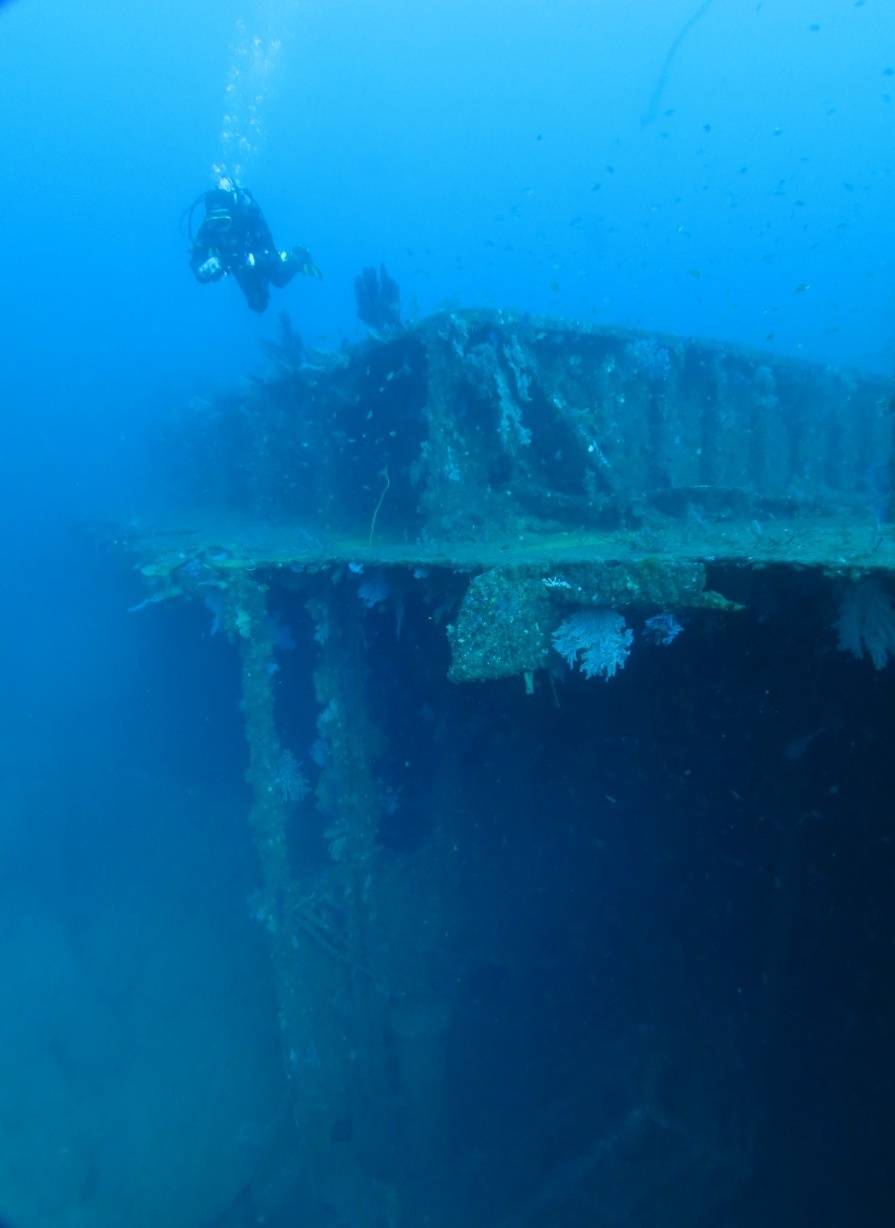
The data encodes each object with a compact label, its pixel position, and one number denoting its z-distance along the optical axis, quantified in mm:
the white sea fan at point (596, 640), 2594
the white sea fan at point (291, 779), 4766
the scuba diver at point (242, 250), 8727
